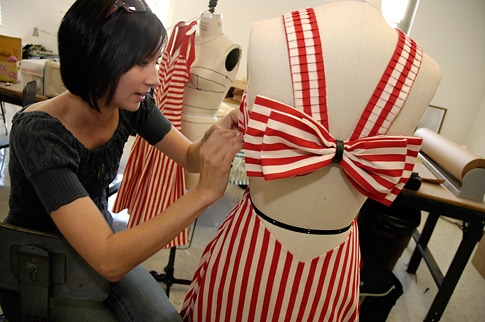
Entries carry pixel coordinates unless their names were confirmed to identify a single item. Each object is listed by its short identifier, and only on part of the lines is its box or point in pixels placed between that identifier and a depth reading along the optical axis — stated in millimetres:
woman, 831
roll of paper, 2076
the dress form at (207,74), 1950
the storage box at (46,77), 3287
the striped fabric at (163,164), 1863
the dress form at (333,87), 771
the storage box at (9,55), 2850
